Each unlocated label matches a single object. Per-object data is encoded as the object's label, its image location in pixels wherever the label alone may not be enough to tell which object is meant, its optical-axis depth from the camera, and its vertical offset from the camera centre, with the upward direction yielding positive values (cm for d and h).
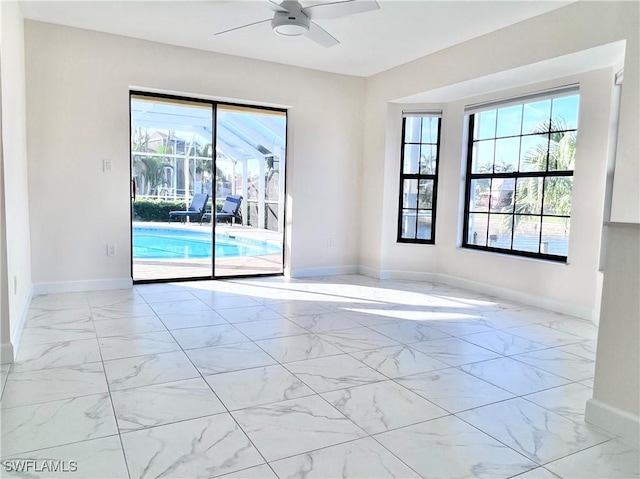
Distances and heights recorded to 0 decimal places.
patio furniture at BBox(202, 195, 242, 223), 709 -20
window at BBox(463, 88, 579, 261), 441 +34
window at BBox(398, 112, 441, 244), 575 +35
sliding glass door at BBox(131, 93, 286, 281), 575 +15
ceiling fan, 322 +142
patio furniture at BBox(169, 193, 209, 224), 752 -21
